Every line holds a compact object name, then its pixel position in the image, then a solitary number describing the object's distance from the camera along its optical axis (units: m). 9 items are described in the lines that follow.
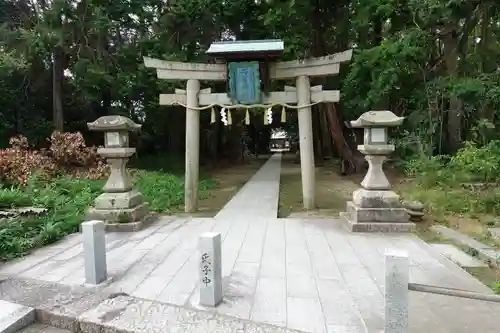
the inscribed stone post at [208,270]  3.37
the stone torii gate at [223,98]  8.98
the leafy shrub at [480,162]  7.65
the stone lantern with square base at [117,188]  6.55
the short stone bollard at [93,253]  3.90
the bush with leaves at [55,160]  10.84
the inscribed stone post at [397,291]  2.71
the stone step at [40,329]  3.24
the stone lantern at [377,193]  6.25
